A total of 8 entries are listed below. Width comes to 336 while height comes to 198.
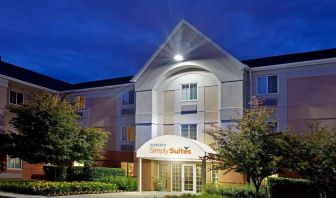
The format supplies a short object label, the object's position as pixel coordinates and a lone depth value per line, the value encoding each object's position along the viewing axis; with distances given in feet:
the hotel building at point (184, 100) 89.10
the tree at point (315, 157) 62.03
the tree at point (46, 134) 86.48
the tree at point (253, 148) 63.98
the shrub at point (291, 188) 74.13
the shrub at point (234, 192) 74.59
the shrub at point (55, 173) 95.40
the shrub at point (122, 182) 97.04
